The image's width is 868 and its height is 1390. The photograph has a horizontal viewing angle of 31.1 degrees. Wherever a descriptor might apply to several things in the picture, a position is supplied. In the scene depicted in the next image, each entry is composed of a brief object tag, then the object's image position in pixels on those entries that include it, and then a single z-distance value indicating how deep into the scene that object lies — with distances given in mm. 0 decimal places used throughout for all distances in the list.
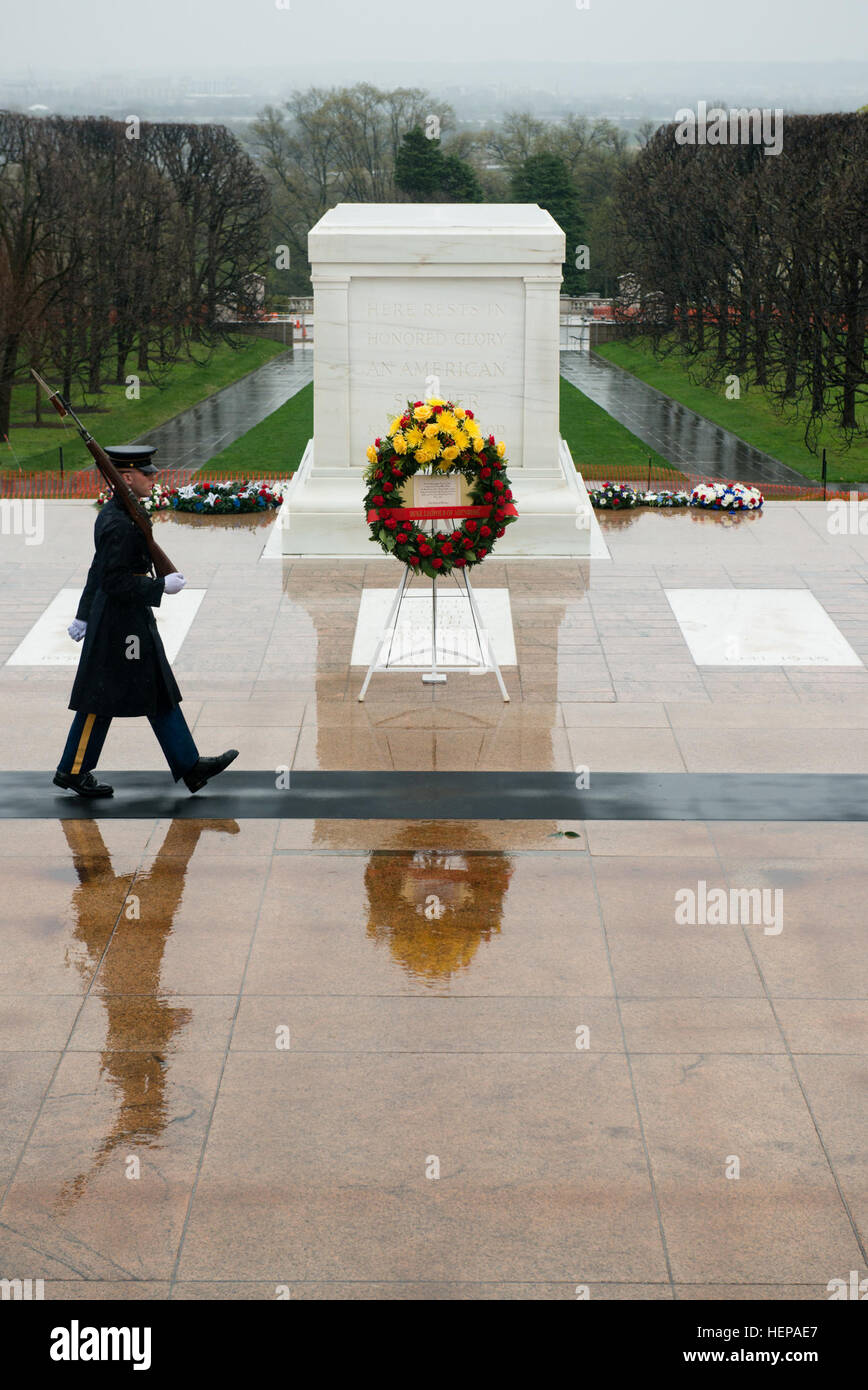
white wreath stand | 9898
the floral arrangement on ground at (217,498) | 15547
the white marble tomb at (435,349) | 13453
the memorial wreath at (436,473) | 9758
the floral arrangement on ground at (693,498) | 15562
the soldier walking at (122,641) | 7941
